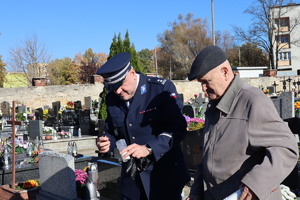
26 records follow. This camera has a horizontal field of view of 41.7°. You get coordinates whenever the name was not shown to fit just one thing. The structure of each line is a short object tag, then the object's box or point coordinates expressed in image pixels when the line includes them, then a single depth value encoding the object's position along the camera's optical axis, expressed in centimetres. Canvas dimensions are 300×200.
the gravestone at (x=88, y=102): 2116
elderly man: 190
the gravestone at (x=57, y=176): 496
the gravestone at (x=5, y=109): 1900
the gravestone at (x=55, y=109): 1645
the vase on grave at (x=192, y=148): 663
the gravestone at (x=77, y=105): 1756
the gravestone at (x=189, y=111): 1038
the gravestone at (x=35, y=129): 1177
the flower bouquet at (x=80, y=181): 531
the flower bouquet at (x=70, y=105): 1833
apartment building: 4988
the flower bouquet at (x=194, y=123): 801
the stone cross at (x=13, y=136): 602
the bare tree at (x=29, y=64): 4100
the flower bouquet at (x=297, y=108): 1037
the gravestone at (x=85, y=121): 1352
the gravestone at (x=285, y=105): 919
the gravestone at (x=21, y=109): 1911
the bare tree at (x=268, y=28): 4378
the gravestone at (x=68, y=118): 1457
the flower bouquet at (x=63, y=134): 1308
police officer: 289
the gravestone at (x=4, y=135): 1311
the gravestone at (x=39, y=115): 1602
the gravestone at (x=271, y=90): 2384
